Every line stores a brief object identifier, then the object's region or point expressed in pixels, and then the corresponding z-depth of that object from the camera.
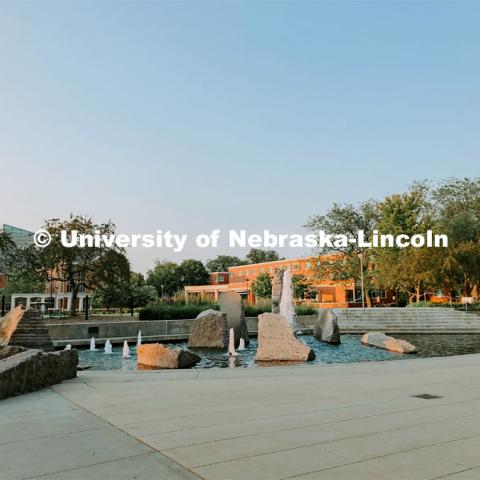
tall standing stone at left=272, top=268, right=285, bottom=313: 24.06
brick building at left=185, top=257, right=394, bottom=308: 61.79
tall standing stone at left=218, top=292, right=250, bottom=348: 20.00
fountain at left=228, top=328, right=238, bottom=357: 16.43
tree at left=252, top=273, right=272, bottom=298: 69.59
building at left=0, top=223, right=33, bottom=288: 117.38
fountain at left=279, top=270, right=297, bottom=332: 24.61
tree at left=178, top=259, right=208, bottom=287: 110.31
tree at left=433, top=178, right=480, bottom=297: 40.22
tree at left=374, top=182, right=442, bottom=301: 40.81
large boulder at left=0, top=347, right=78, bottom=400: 7.28
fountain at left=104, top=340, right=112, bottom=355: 18.43
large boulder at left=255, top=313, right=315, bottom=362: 14.00
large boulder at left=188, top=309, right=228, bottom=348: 18.69
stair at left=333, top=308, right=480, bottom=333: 28.70
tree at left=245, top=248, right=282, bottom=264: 132.88
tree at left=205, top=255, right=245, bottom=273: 137.38
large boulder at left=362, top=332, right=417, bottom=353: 17.02
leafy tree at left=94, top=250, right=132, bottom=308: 34.34
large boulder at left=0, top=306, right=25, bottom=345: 13.34
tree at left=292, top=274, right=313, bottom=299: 62.94
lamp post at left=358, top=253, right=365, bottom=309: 49.17
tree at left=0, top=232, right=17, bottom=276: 32.91
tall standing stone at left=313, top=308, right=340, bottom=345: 20.89
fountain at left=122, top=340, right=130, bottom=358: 16.63
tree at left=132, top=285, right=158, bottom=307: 56.50
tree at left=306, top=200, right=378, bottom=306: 55.32
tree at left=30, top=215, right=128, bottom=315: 33.25
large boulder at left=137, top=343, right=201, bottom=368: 12.70
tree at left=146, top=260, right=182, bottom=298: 107.19
